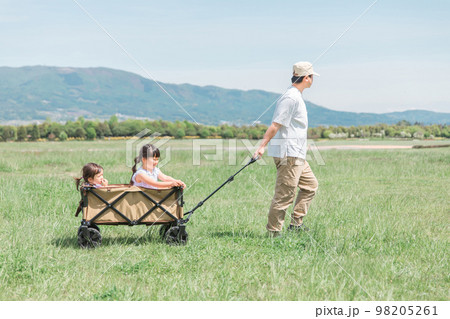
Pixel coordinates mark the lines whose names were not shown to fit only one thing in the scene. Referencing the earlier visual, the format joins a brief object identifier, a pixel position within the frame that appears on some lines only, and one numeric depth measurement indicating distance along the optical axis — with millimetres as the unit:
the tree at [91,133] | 56312
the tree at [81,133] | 57844
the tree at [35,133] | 54622
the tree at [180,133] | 45594
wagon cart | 5324
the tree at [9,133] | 50197
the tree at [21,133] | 52219
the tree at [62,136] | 55434
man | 5746
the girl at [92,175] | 5598
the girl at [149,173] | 5489
